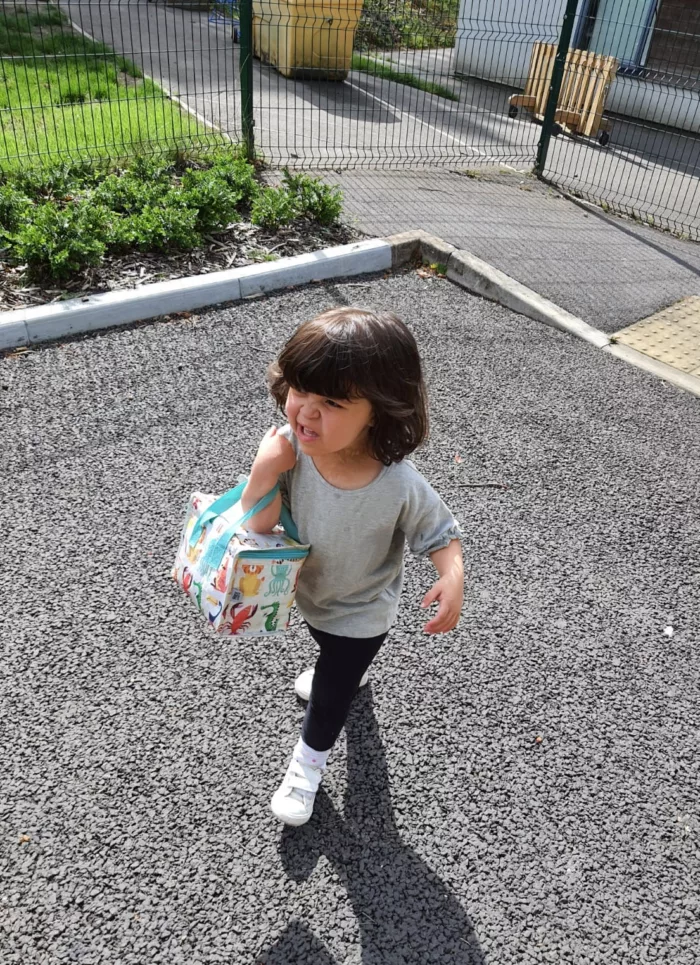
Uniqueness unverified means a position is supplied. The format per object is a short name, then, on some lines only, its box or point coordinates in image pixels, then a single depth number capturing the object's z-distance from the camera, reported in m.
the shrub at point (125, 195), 5.55
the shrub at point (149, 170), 6.00
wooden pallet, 10.76
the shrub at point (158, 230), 5.14
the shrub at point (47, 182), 5.67
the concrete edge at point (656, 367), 4.77
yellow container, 10.50
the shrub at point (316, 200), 5.88
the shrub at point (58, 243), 4.71
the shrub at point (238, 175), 6.08
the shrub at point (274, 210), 5.69
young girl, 1.65
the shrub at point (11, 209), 5.16
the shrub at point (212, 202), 5.52
